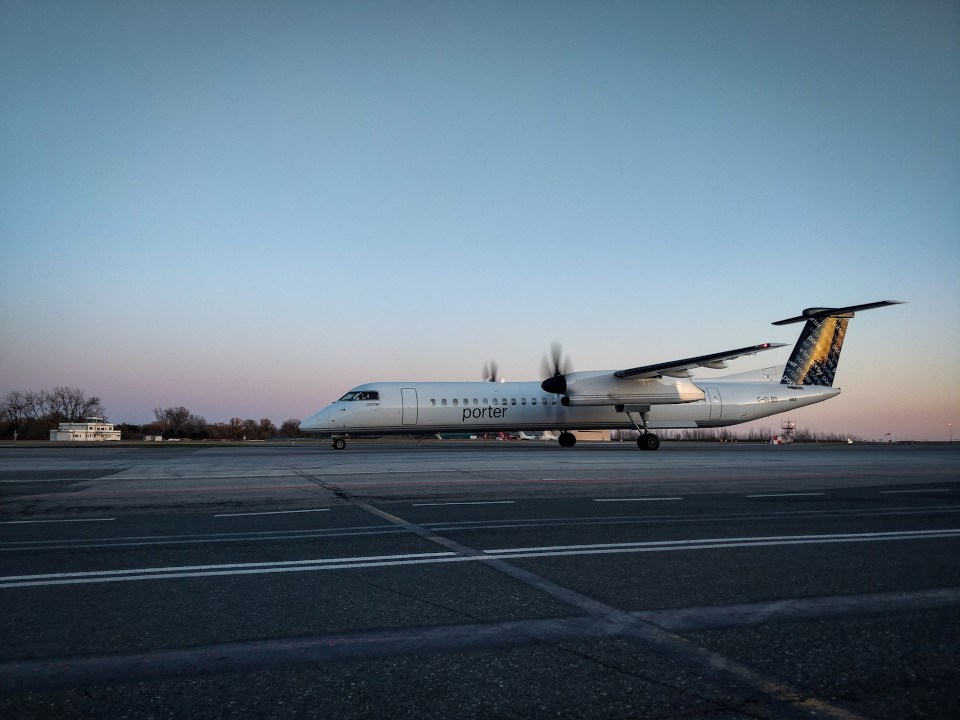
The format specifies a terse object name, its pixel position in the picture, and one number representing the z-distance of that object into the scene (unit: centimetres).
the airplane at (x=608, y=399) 3031
